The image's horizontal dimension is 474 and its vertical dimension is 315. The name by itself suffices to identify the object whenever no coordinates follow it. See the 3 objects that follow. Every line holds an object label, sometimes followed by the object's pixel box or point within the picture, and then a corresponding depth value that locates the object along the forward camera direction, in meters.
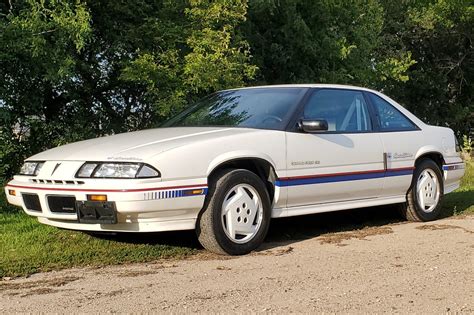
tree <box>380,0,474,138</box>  25.75
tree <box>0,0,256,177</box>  11.05
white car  4.89
